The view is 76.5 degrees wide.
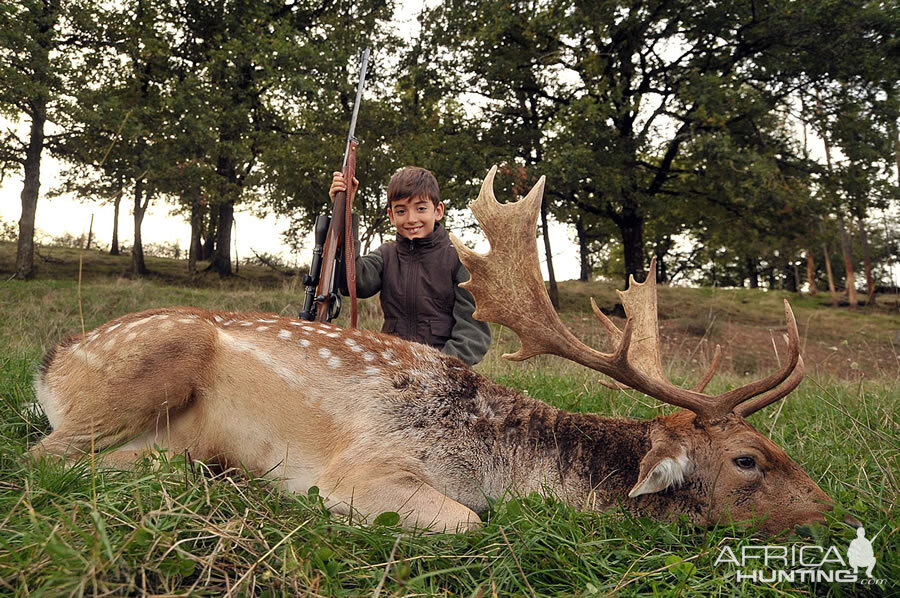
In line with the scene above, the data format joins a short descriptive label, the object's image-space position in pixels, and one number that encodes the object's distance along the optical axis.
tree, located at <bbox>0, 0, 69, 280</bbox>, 13.20
